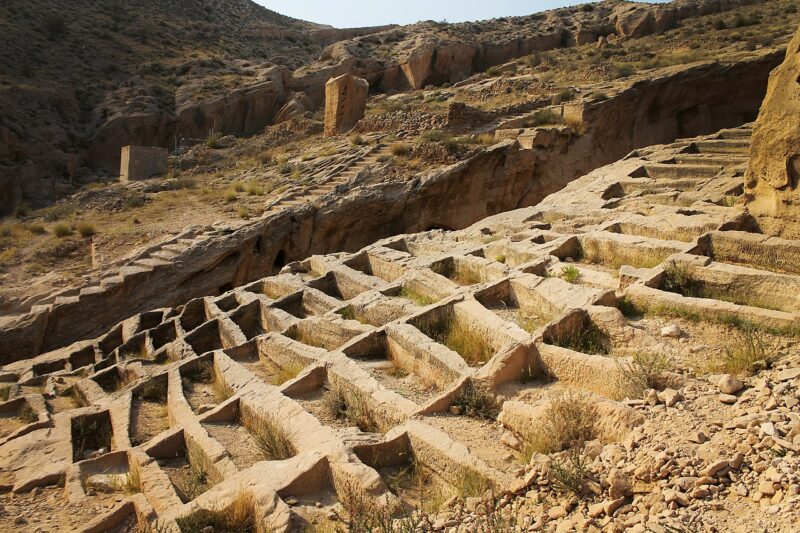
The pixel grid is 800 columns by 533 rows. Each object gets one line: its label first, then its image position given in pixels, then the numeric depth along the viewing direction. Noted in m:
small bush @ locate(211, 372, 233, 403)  5.07
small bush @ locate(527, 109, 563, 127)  15.80
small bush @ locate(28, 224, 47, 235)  14.79
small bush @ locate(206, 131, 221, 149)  22.67
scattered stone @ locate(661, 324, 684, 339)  3.83
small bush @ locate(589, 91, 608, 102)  15.70
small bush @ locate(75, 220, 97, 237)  14.17
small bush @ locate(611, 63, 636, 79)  19.14
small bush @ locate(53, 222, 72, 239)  14.20
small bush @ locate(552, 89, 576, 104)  17.47
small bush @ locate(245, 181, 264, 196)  15.45
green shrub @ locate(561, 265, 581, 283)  5.03
